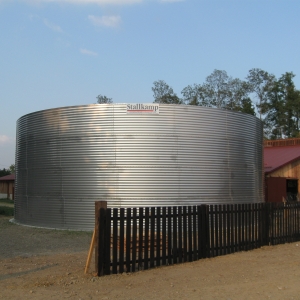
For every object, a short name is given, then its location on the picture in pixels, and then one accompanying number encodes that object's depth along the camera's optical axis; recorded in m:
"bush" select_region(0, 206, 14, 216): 29.54
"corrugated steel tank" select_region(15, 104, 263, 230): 18.30
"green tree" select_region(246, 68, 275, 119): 65.94
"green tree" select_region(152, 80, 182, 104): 62.52
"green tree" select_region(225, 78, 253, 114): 64.06
